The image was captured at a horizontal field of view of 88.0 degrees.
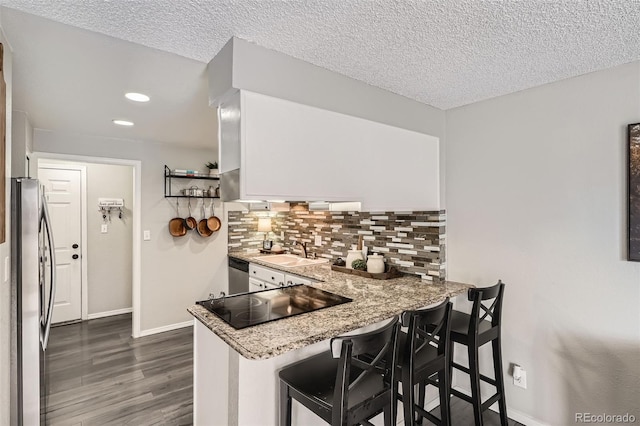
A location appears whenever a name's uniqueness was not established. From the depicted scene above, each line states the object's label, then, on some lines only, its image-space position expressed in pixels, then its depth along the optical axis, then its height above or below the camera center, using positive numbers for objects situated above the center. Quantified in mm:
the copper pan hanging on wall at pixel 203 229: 4191 -199
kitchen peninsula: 1509 -703
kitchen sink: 3506 -537
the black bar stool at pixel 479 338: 1973 -782
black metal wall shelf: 3982 +424
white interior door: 4332 -258
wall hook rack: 4629 +108
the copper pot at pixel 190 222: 4113 -110
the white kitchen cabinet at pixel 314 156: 1682 +339
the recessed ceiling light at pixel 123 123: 3003 +840
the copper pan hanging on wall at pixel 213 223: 4242 -126
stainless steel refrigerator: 1872 -510
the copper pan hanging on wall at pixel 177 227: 4023 -165
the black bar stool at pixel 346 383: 1289 -766
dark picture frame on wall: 1843 +112
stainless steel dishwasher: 3988 -791
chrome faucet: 3937 -433
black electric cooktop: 1771 -558
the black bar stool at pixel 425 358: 1622 -787
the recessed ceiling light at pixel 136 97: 2309 +832
